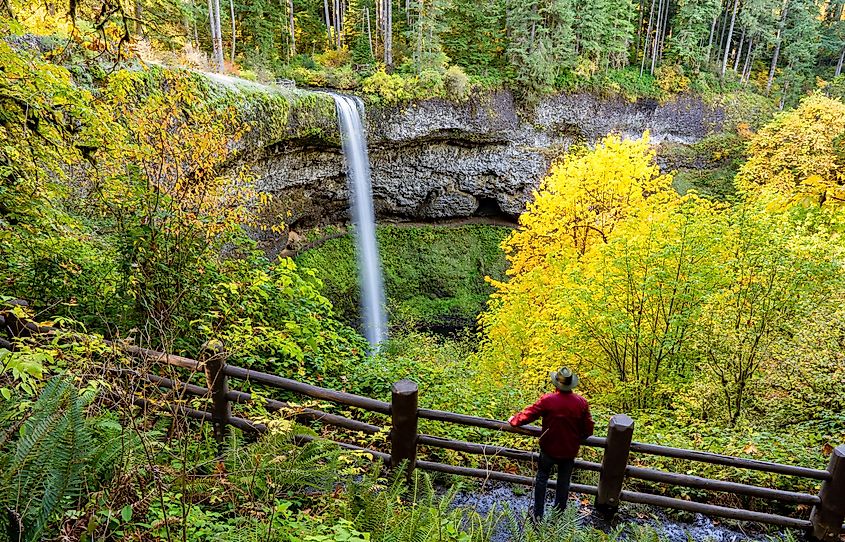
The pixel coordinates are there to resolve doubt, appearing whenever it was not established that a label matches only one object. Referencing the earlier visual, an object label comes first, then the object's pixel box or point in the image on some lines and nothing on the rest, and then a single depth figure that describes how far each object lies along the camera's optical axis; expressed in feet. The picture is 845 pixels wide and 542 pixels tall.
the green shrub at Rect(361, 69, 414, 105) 78.05
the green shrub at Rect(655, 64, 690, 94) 110.01
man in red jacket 15.30
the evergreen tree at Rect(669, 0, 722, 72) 112.37
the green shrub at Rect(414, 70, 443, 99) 80.64
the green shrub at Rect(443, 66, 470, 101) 82.79
